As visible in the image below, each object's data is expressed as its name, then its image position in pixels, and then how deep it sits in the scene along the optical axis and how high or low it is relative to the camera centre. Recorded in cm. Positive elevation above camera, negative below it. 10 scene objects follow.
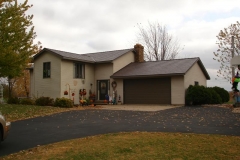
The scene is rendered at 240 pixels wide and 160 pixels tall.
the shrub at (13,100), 2092 -66
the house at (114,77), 2086 +126
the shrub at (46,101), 1938 -70
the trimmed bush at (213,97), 2052 -56
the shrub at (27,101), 1994 -71
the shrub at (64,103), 1839 -82
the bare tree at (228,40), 2980 +599
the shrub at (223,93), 2398 -24
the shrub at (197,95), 1977 -35
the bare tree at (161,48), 3903 +677
